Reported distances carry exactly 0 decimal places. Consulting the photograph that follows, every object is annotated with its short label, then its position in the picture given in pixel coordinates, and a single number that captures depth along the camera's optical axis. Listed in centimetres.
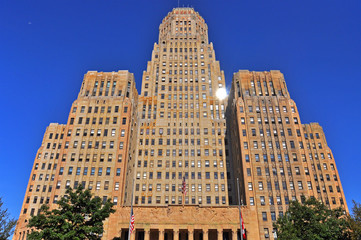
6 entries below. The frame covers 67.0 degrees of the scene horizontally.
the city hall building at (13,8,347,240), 6412
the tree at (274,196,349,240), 4475
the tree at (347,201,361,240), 4050
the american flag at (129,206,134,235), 4420
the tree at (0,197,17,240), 3541
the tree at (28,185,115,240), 4067
